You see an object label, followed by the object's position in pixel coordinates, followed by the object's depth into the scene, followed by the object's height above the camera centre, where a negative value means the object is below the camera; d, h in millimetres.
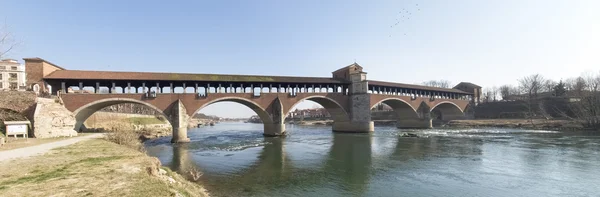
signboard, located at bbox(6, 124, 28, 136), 18472 -1085
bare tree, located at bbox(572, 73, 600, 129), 43281 -872
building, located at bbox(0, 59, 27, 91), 51550 +7466
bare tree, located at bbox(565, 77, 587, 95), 54331 +3692
